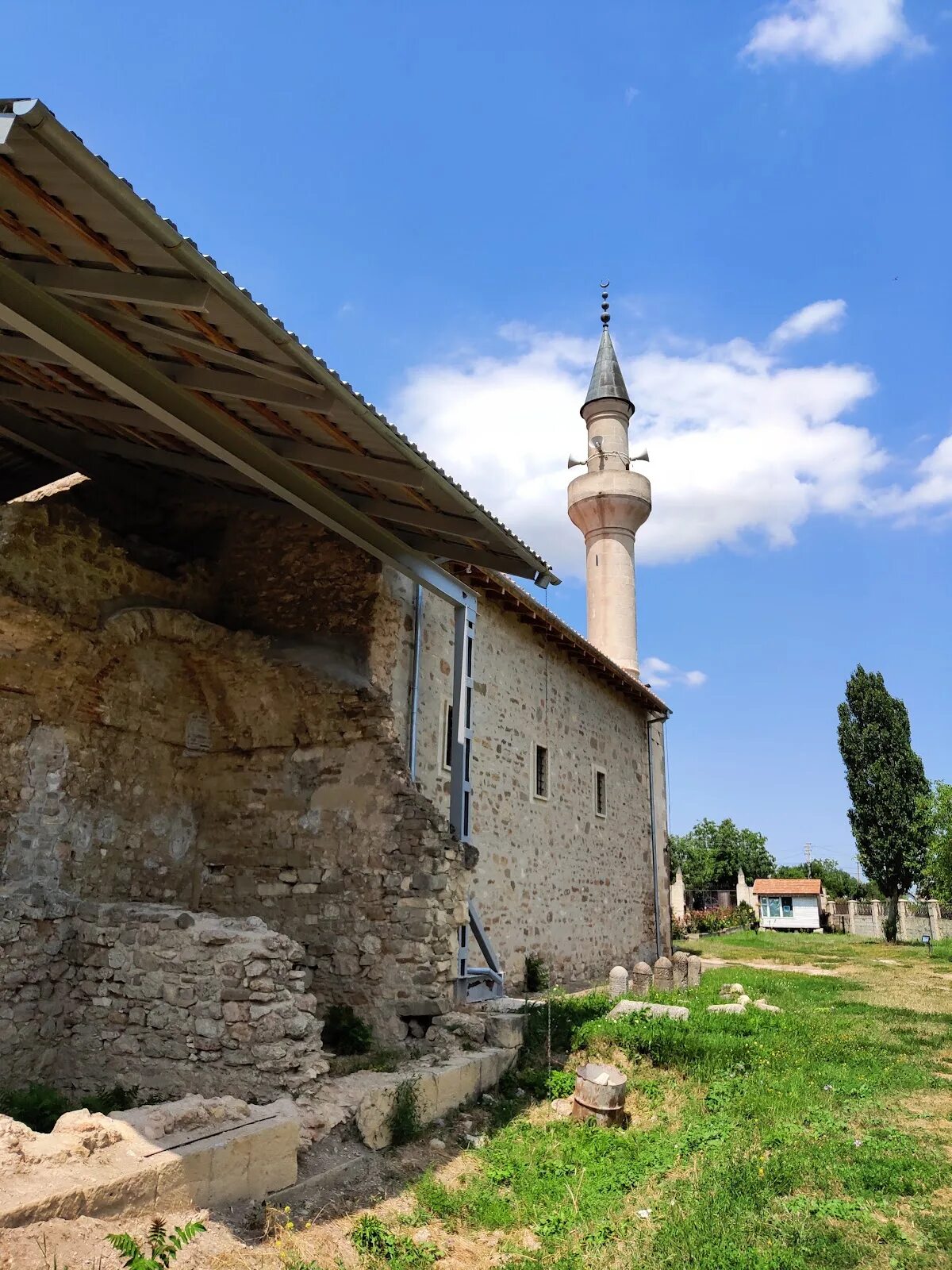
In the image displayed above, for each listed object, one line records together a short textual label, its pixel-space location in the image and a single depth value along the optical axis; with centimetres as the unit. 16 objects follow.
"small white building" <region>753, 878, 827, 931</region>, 4766
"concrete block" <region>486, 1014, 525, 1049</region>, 817
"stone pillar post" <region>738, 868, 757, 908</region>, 5466
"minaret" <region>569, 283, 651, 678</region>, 2191
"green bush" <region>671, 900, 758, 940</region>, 3931
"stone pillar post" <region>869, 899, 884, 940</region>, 3747
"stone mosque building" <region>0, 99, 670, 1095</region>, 612
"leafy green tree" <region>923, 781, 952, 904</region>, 2619
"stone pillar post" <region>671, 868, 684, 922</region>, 4019
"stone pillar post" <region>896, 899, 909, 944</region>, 3197
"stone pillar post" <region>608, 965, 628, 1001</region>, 1193
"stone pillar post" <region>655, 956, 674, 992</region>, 1328
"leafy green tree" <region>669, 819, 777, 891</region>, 5866
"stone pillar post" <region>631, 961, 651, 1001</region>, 1302
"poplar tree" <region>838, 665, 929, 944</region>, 2942
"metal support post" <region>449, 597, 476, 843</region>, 945
